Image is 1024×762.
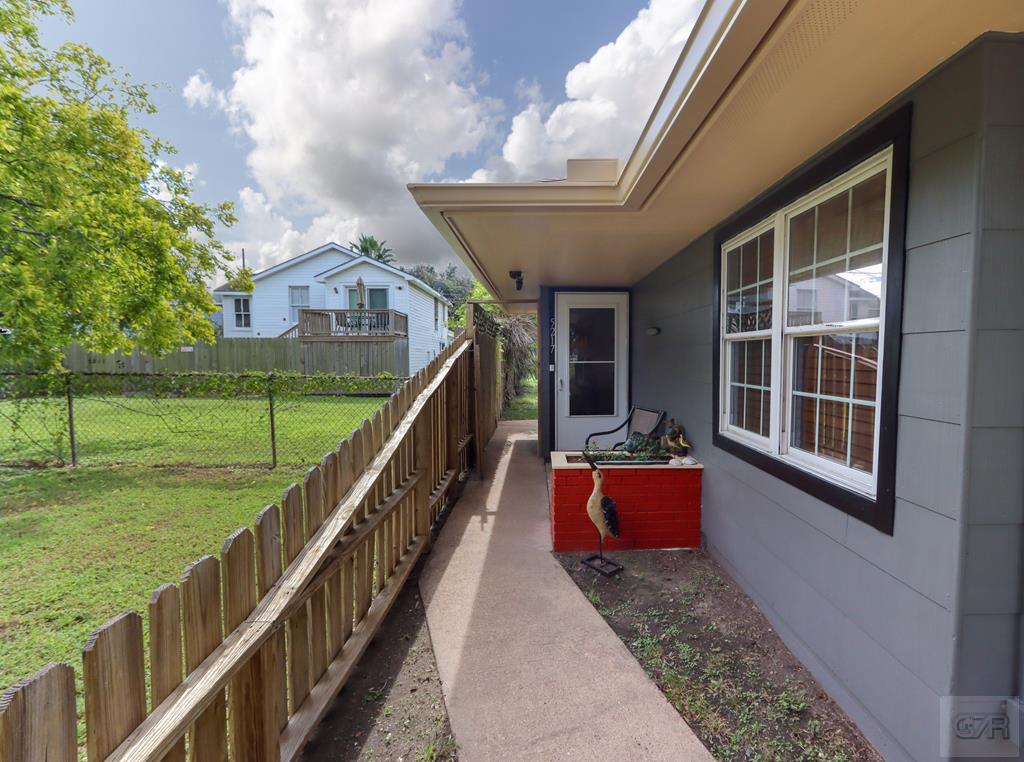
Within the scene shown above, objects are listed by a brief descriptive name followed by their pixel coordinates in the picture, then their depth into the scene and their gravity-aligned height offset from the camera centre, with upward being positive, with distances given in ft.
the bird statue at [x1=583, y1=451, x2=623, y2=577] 9.92 -3.61
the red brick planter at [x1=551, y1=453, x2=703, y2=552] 10.74 -3.68
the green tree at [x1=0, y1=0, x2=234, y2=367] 12.75 +4.70
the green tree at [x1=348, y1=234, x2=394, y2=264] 105.70 +27.14
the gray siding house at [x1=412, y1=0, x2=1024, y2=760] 4.23 +0.59
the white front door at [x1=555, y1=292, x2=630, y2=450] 18.03 -0.33
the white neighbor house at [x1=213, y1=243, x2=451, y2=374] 56.70 +8.36
